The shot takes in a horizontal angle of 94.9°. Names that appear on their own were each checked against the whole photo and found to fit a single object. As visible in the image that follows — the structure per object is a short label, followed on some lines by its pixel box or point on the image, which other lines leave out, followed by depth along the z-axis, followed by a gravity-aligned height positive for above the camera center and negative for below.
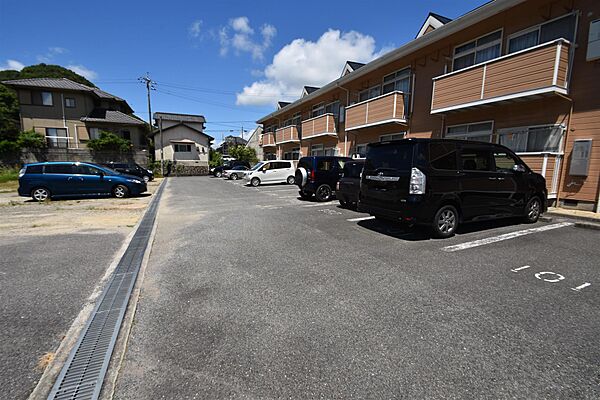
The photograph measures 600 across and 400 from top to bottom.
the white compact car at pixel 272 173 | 17.73 -0.37
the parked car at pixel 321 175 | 10.41 -0.25
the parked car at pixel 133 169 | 21.96 -0.45
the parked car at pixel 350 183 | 8.37 -0.43
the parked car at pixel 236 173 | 24.42 -0.60
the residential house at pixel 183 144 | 35.34 +2.68
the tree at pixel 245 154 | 40.56 +1.86
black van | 5.07 -0.21
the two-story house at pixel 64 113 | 27.70 +5.14
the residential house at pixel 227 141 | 81.75 +7.48
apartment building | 7.33 +2.75
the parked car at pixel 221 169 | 30.22 -0.34
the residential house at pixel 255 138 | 55.75 +5.89
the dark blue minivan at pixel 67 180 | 10.40 -0.72
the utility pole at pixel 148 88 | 34.78 +9.60
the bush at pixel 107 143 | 27.73 +2.02
